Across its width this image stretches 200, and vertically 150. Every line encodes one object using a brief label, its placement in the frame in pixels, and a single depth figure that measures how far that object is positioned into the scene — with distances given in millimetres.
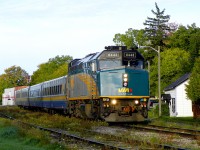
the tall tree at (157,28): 92625
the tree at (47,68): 140075
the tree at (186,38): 77125
